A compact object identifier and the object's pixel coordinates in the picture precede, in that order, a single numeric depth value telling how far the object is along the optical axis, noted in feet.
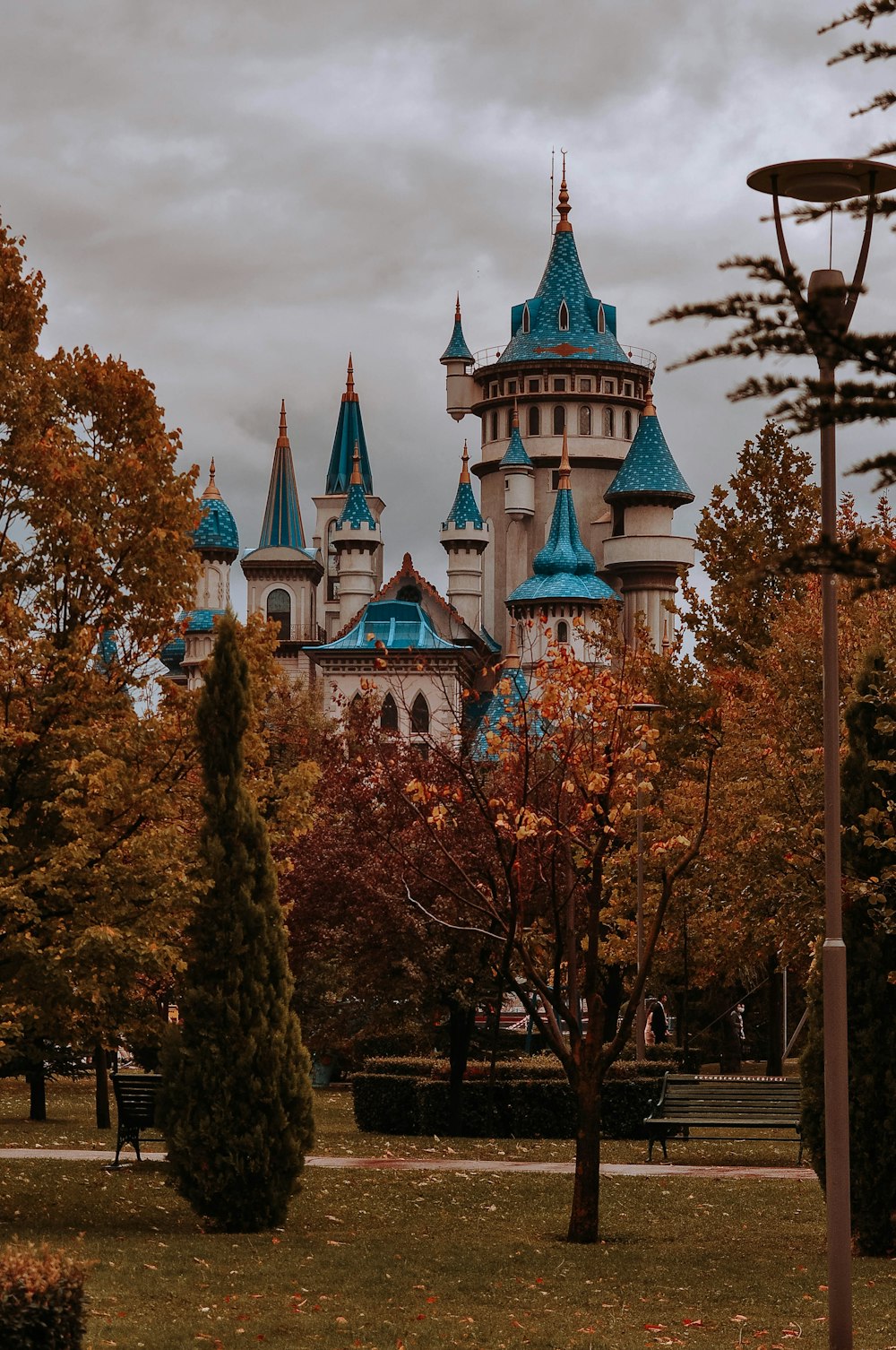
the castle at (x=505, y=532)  285.64
